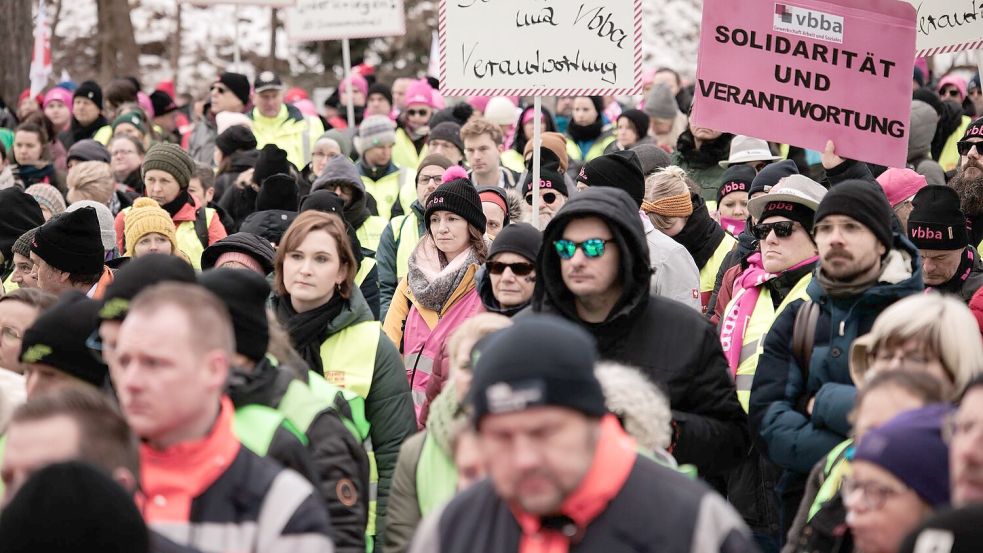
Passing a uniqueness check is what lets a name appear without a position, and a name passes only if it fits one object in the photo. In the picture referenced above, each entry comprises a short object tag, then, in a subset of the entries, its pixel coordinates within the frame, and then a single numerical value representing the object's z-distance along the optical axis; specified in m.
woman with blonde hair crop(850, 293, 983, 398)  8.74
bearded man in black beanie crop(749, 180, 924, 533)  10.25
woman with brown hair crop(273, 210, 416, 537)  11.50
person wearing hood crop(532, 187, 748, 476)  9.81
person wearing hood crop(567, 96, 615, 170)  28.55
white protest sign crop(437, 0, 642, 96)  15.83
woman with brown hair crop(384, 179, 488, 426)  13.96
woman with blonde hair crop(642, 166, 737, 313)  15.97
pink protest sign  14.29
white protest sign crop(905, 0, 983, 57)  16.85
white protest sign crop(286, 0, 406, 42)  28.00
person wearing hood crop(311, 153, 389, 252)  19.50
